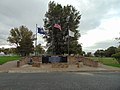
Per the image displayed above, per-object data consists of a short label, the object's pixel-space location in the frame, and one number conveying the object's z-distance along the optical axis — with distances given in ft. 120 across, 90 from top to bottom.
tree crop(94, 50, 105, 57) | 185.06
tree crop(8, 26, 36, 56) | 115.37
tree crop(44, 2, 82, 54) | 73.15
